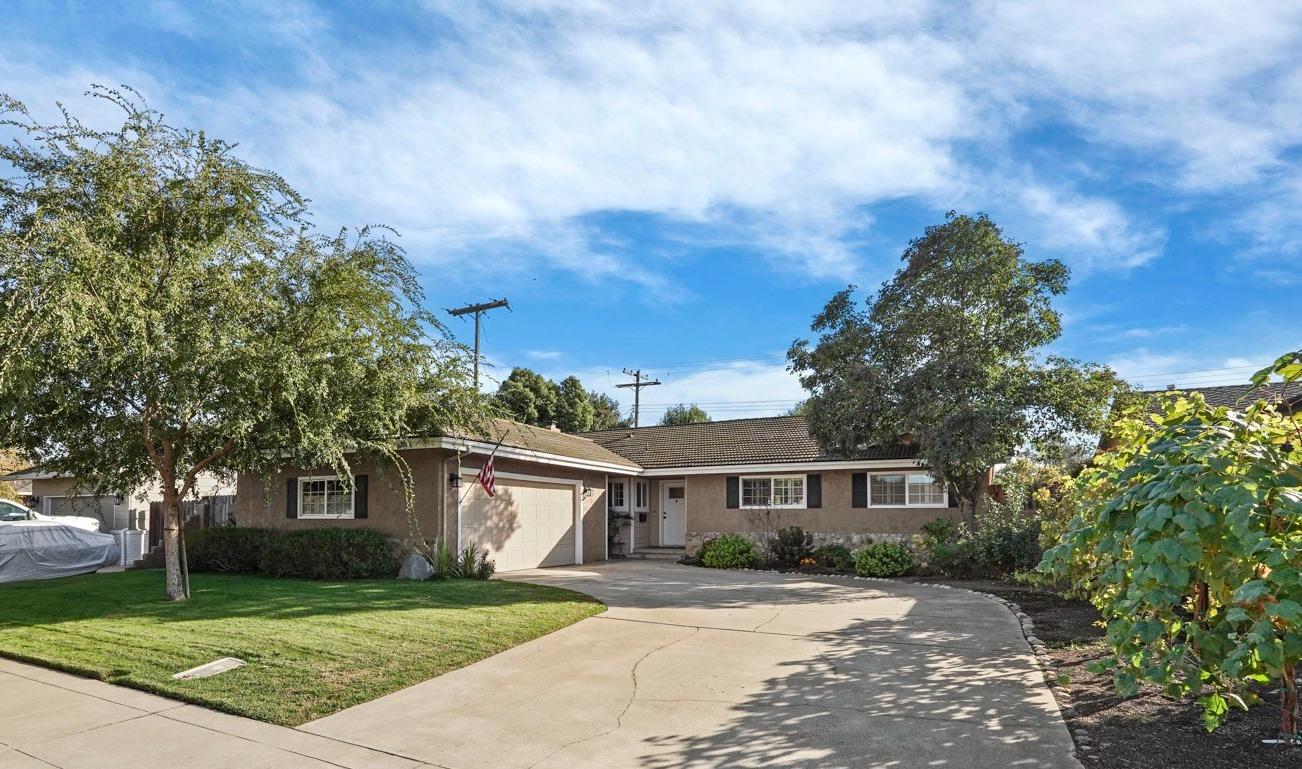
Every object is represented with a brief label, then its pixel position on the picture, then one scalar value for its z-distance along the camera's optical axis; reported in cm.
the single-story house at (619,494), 1745
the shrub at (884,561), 1858
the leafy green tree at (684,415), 5350
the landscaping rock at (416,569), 1593
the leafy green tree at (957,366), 1672
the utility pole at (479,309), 2809
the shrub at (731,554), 2080
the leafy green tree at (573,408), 3978
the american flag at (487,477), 1673
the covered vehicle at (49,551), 1706
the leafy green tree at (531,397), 3756
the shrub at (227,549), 1758
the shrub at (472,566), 1619
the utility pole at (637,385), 4736
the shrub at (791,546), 2070
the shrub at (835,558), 1984
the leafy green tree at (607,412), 5088
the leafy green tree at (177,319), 1002
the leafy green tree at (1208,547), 370
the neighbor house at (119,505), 2203
